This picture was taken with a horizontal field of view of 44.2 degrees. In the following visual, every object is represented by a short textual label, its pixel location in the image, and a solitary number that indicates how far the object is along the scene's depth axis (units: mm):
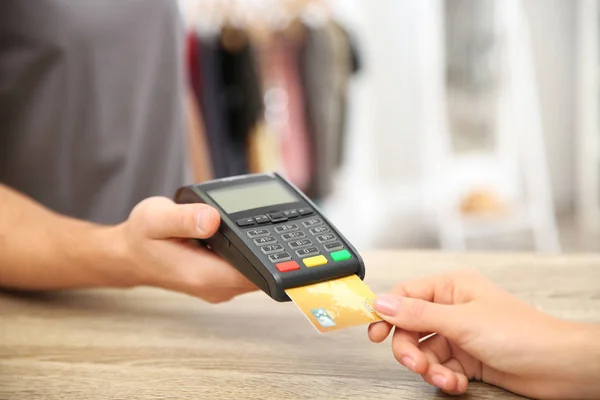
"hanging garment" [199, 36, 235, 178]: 2305
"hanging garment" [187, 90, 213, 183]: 1868
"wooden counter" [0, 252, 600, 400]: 566
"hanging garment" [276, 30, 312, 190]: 2473
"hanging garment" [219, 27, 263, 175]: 2336
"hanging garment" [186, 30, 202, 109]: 2309
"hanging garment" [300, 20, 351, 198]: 2459
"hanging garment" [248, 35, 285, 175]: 2385
